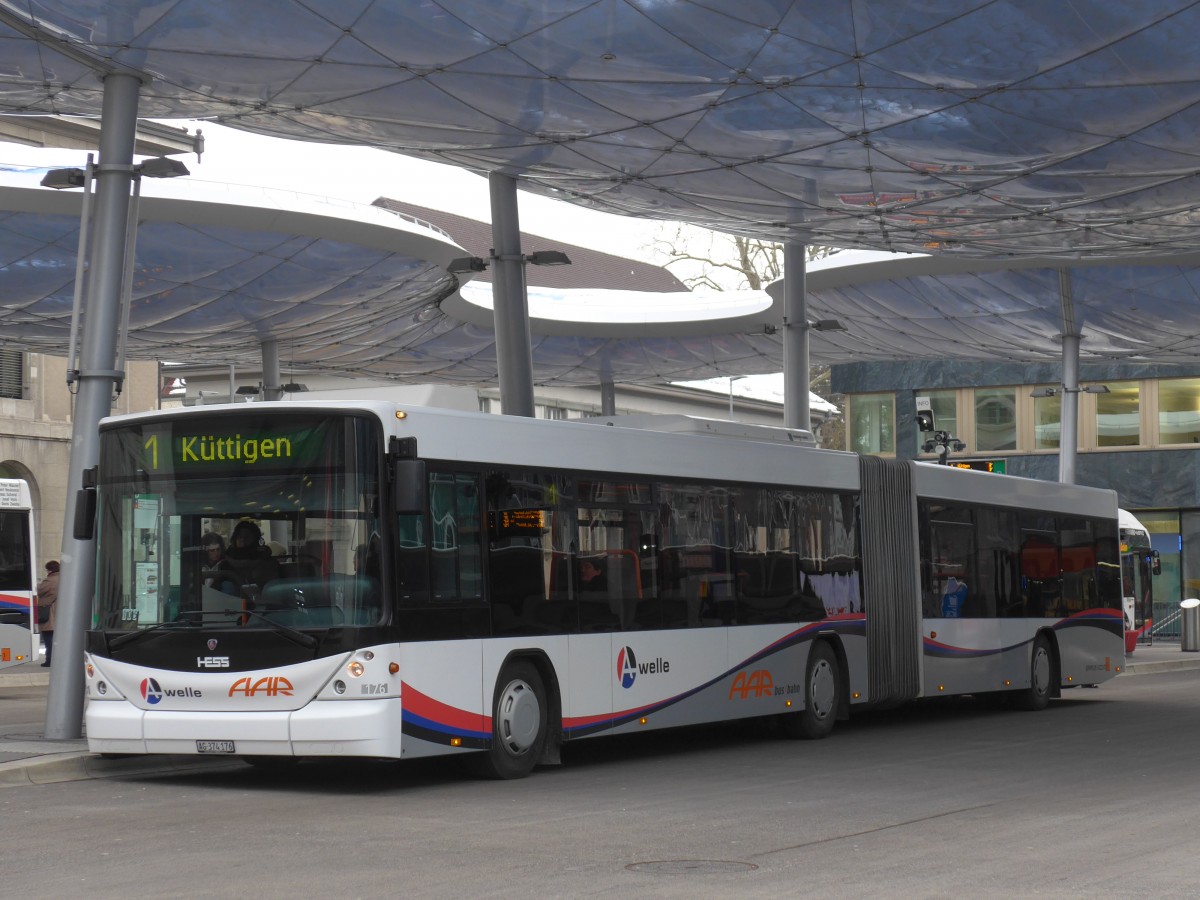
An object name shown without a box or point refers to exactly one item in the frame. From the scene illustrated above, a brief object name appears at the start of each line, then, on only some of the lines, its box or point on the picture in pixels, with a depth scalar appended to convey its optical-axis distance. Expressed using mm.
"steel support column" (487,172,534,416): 26375
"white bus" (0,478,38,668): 26766
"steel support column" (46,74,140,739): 16156
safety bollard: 43844
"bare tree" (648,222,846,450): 52375
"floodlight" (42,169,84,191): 17016
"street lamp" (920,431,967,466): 36472
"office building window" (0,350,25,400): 46250
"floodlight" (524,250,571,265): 25281
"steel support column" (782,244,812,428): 32719
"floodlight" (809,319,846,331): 31592
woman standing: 30562
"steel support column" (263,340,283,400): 38406
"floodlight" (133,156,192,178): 17016
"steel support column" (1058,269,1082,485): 42594
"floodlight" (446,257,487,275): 26375
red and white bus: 42125
